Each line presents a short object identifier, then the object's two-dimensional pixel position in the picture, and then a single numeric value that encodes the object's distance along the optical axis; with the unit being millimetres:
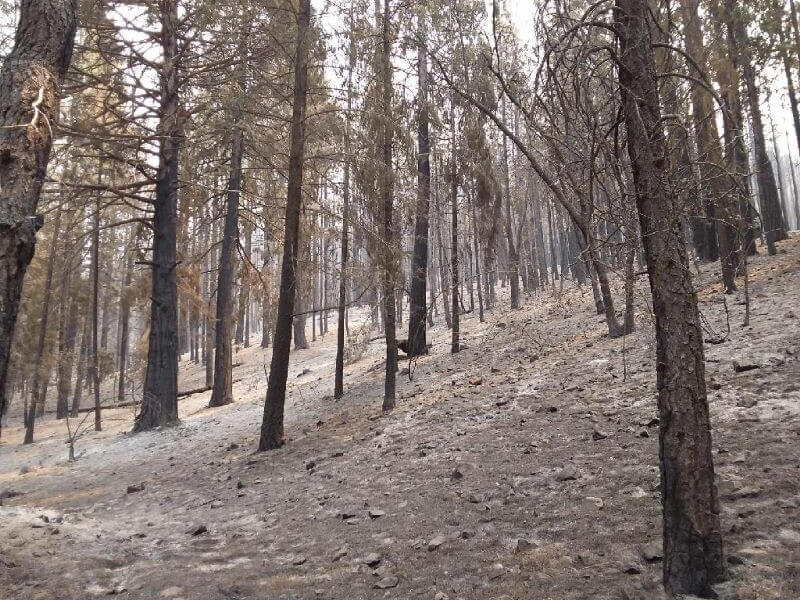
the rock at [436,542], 4090
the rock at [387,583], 3637
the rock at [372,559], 4062
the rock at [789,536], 2936
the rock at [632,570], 3047
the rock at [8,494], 8703
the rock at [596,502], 4020
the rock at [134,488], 7812
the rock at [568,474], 4652
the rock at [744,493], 3516
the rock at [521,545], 3710
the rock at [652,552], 3127
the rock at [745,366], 5887
